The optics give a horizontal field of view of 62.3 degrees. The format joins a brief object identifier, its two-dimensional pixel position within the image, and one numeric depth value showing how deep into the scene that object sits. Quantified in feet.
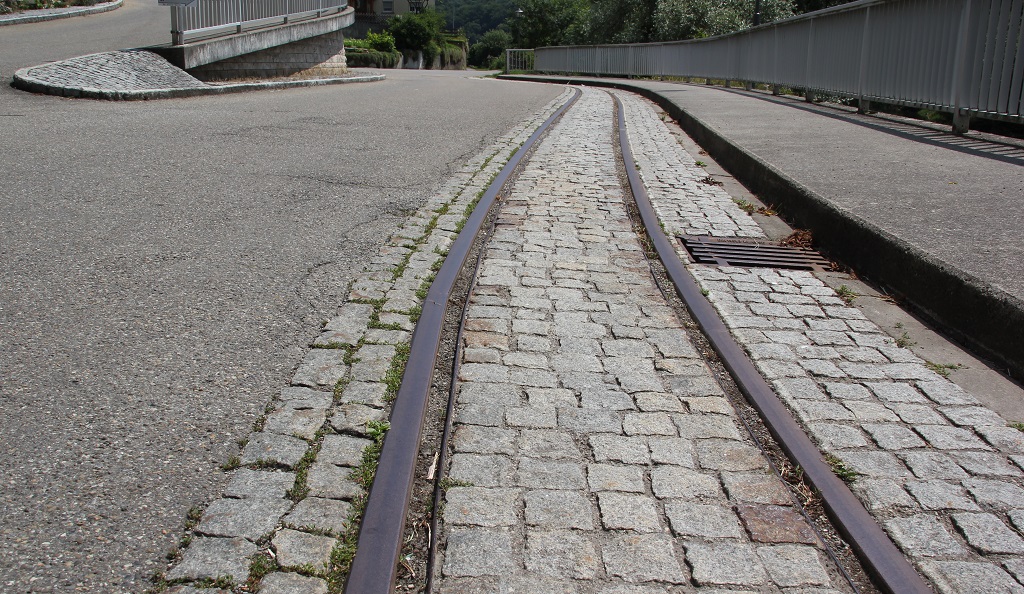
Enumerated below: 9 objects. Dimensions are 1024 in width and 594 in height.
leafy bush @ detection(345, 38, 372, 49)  156.10
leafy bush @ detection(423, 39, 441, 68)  221.66
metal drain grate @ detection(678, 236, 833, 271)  18.93
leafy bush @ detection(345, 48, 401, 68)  139.23
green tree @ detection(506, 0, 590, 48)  261.65
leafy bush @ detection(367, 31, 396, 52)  170.40
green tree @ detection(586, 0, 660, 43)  157.69
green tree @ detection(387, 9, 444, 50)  215.92
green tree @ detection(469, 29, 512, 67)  342.03
